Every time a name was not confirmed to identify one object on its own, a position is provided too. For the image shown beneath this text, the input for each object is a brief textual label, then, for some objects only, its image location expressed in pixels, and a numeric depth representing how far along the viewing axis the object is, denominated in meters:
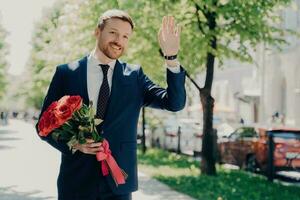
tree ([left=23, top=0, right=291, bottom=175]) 13.28
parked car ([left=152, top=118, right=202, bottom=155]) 23.25
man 3.41
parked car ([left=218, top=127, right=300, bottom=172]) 14.52
